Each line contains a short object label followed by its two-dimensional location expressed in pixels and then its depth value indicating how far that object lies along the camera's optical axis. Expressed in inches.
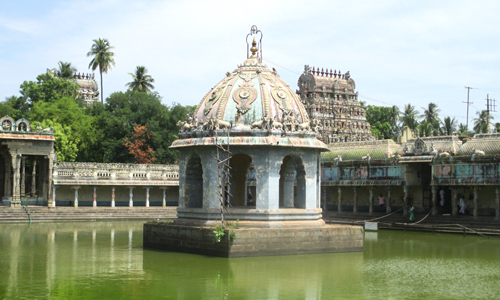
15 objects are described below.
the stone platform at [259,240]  922.1
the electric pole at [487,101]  2202.3
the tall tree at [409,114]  3457.2
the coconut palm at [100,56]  2987.2
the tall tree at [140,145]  2456.9
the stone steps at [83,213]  1780.3
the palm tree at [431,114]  3432.6
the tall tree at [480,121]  3278.1
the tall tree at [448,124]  3058.6
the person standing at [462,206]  1644.9
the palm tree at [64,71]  3170.3
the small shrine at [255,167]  972.6
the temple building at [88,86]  4065.0
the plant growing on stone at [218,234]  917.2
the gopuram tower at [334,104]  3154.5
